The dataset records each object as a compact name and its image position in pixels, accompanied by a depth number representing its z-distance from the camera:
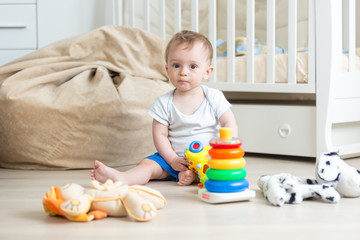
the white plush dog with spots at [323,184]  2.47
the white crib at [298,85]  3.08
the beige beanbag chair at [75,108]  2.98
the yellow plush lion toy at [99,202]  2.28
